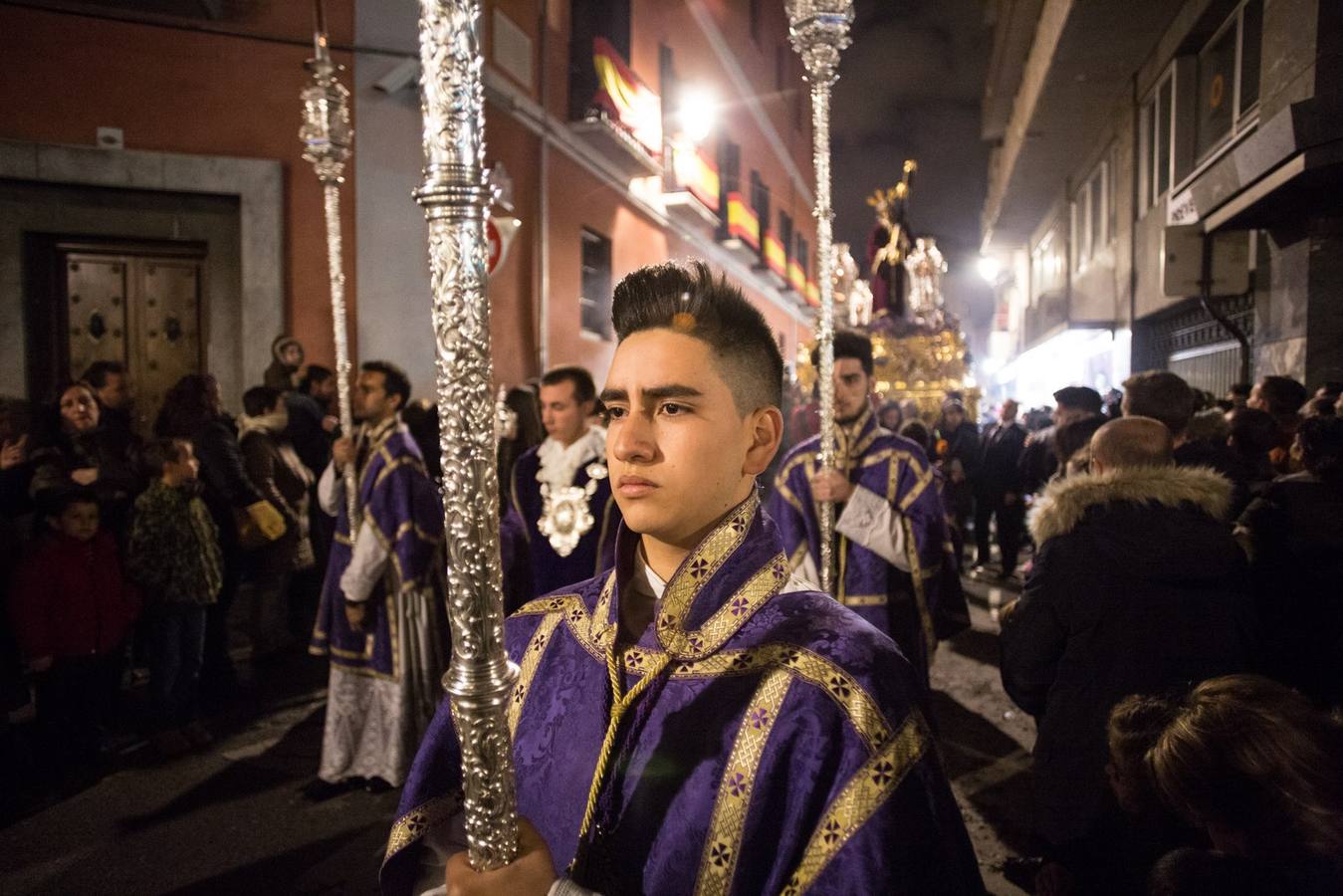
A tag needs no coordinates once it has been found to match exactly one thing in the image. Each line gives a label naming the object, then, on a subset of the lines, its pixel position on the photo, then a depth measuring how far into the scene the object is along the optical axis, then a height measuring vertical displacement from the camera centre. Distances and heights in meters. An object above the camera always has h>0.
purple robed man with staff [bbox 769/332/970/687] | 3.94 -0.55
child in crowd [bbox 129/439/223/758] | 4.99 -0.91
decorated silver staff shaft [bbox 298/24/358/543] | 4.52 +1.52
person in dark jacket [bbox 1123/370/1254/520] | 3.84 +0.03
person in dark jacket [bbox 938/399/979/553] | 10.87 -0.50
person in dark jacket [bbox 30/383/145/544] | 5.23 -0.19
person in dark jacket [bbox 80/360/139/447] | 5.79 +0.24
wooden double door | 8.41 +1.17
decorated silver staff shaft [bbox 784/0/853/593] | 3.43 +1.39
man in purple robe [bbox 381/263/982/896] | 1.27 -0.46
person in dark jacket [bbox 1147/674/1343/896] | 1.61 -0.76
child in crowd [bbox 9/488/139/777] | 4.38 -1.04
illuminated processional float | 14.91 +1.78
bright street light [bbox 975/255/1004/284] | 31.51 +5.86
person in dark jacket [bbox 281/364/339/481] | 7.25 -0.05
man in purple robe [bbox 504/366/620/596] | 4.54 -0.39
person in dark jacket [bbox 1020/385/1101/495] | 5.72 -0.20
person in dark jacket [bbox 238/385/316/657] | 6.27 -0.46
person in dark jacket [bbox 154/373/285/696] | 5.67 -0.50
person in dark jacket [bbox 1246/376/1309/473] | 4.61 +0.10
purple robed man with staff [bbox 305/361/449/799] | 4.39 -1.00
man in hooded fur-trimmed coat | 2.64 -0.60
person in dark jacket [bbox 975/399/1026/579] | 9.58 -0.73
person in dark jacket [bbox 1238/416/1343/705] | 2.82 -0.54
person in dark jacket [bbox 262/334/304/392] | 7.97 +0.58
